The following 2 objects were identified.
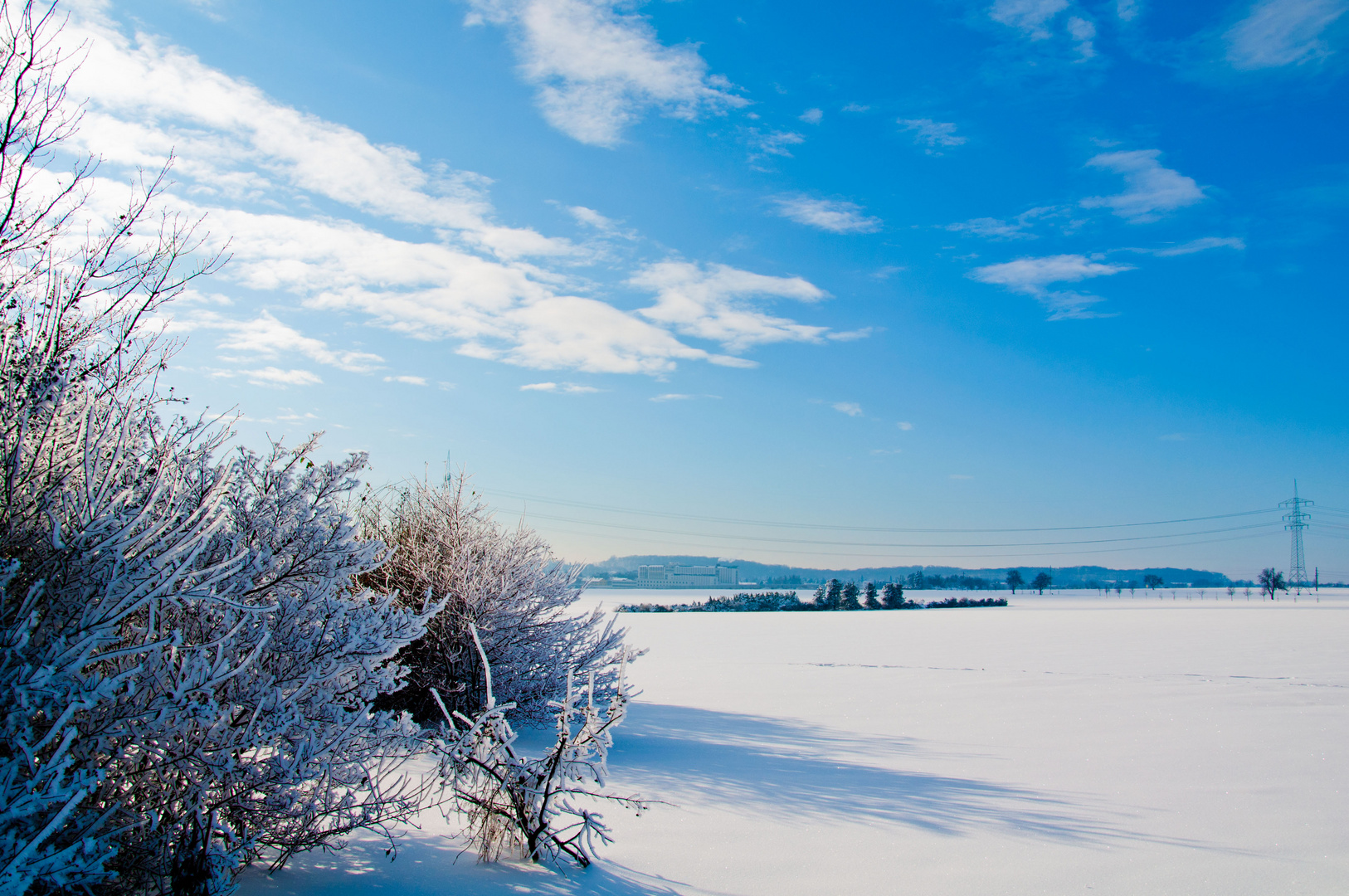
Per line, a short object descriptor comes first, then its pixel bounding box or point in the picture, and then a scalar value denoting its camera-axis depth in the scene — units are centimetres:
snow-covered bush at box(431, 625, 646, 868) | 362
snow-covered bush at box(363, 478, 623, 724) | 760
